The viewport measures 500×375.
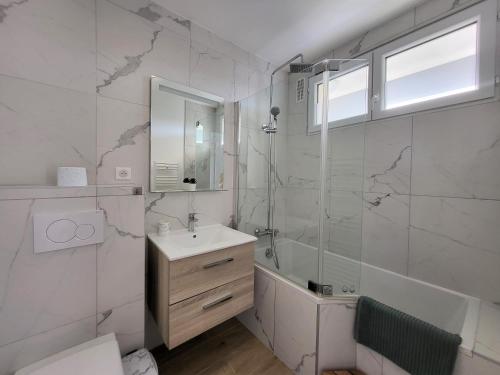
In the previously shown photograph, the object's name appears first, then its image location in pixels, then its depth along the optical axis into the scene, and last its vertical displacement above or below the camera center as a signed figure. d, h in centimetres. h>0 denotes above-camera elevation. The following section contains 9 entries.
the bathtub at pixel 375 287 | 125 -72
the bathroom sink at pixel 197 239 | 119 -40
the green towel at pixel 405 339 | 93 -76
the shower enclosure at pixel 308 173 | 141 +9
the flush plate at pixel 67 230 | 88 -23
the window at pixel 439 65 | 128 +86
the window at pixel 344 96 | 141 +64
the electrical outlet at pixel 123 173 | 130 +5
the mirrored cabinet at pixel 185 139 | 144 +33
